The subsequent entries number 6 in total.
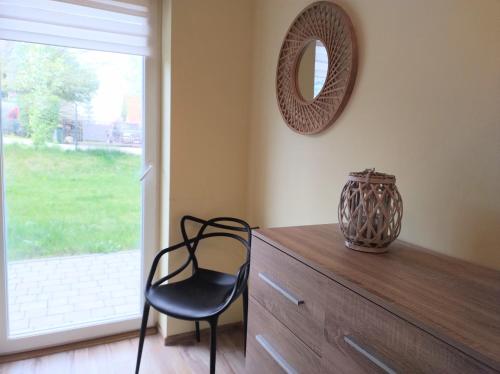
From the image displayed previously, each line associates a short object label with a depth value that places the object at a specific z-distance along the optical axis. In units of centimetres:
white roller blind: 184
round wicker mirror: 146
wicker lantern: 105
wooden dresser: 65
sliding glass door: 200
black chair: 167
